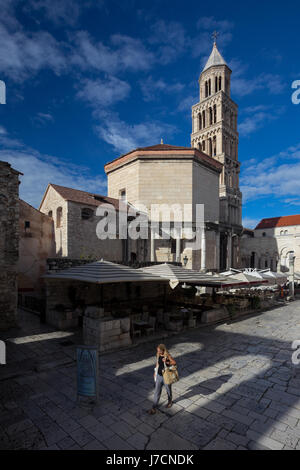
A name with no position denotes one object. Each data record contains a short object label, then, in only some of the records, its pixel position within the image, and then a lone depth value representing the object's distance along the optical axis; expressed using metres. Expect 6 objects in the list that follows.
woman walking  5.13
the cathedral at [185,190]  32.12
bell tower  45.02
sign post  5.21
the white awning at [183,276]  10.98
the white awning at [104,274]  8.71
